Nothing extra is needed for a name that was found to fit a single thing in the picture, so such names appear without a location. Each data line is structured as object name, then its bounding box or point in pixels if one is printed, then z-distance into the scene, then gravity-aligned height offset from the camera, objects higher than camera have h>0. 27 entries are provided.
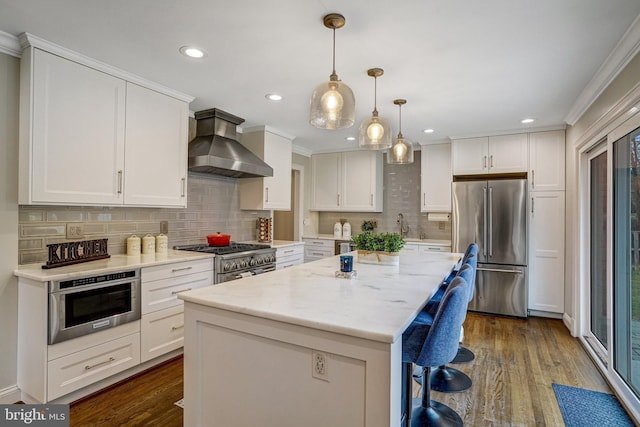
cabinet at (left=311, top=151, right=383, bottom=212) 5.48 +0.62
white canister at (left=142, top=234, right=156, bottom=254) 3.17 -0.25
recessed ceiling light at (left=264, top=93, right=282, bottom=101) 3.17 +1.15
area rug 2.13 -1.25
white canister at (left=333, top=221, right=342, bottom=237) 5.72 -0.19
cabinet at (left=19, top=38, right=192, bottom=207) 2.23 +0.62
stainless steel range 3.24 -0.42
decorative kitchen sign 2.32 -0.26
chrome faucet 5.53 -0.12
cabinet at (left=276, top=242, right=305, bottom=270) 4.27 -0.49
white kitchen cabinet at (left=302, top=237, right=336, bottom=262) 5.48 -0.49
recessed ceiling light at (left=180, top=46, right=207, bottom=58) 2.29 +1.14
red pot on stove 3.72 -0.23
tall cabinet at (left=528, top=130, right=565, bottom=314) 4.14 -0.02
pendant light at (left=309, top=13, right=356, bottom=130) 1.86 +0.64
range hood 3.36 +0.71
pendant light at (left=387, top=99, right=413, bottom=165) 3.09 +0.61
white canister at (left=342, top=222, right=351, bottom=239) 5.73 -0.19
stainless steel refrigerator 4.20 -0.22
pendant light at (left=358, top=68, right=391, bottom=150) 2.50 +0.64
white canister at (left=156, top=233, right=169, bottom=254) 3.24 -0.25
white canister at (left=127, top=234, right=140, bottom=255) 3.00 -0.25
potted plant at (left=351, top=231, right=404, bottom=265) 2.53 -0.22
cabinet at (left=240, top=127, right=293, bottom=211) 4.32 +0.55
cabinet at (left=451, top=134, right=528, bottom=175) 4.36 +0.86
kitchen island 1.20 -0.54
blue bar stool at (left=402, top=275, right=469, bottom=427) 1.44 -0.52
